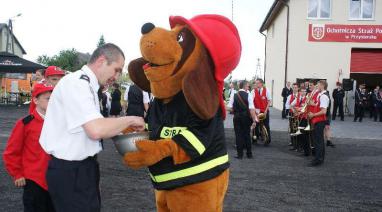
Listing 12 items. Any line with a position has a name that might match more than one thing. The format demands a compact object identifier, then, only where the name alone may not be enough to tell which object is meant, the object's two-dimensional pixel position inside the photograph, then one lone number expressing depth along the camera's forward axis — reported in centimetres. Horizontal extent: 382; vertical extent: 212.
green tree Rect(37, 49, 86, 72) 6208
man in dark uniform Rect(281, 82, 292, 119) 2107
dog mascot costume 320
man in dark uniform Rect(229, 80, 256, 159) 1024
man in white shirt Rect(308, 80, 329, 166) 928
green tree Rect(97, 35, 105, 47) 7793
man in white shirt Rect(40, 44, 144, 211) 294
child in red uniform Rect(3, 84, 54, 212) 389
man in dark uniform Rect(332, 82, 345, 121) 2069
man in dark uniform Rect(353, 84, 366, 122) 2072
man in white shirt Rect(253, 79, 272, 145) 1266
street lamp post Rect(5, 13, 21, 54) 3474
